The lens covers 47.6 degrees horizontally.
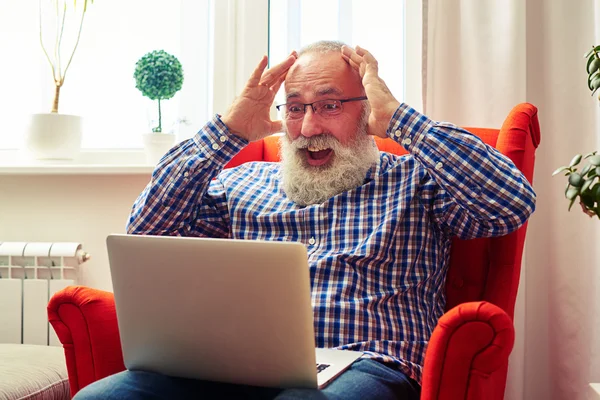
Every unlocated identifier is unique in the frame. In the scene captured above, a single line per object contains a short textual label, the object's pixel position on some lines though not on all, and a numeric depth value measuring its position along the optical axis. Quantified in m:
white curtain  1.94
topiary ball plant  2.29
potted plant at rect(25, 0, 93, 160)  2.36
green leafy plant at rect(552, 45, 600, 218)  1.20
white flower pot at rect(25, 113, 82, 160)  2.36
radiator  2.29
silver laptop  1.02
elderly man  1.45
